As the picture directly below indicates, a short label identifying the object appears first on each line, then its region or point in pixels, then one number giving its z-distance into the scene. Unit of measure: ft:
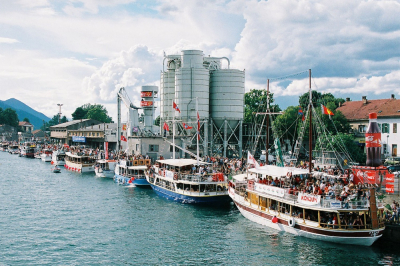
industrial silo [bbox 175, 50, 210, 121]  242.82
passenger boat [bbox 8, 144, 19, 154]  507.63
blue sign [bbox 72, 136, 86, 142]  450.95
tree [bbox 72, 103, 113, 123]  632.22
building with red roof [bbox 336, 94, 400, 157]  230.89
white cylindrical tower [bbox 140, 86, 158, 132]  296.10
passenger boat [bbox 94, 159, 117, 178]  242.17
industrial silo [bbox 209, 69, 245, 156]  251.19
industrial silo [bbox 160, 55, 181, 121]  263.29
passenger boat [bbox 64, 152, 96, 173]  273.75
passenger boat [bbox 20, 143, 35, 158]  444.55
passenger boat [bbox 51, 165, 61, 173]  273.66
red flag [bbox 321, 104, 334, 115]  125.91
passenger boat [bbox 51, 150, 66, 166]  329.81
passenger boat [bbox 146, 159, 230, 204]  149.38
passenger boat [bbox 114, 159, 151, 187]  199.92
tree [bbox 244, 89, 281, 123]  340.39
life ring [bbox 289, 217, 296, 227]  111.52
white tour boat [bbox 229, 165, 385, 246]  100.53
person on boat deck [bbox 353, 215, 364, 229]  100.61
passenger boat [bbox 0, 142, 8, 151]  573.33
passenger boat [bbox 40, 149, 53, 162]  380.17
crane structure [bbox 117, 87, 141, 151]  285.27
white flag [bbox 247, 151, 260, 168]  133.39
